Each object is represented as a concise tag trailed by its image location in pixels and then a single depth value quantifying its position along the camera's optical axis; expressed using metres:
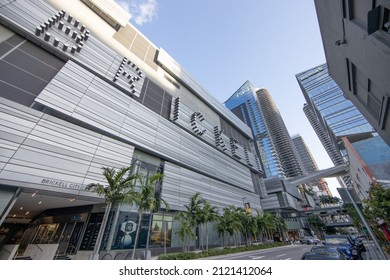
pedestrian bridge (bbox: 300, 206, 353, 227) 61.31
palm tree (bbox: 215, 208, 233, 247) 27.27
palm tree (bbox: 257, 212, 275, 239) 36.91
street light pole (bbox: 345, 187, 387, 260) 9.68
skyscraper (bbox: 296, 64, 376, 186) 56.12
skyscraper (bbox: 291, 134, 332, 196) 179.90
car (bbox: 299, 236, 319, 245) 42.81
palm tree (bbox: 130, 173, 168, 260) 16.35
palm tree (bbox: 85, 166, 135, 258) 14.66
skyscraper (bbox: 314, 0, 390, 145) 7.22
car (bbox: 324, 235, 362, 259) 15.20
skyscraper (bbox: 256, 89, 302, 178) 126.80
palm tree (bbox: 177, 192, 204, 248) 22.34
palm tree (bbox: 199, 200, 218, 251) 23.06
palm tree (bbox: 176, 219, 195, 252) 20.91
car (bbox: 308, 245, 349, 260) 9.27
